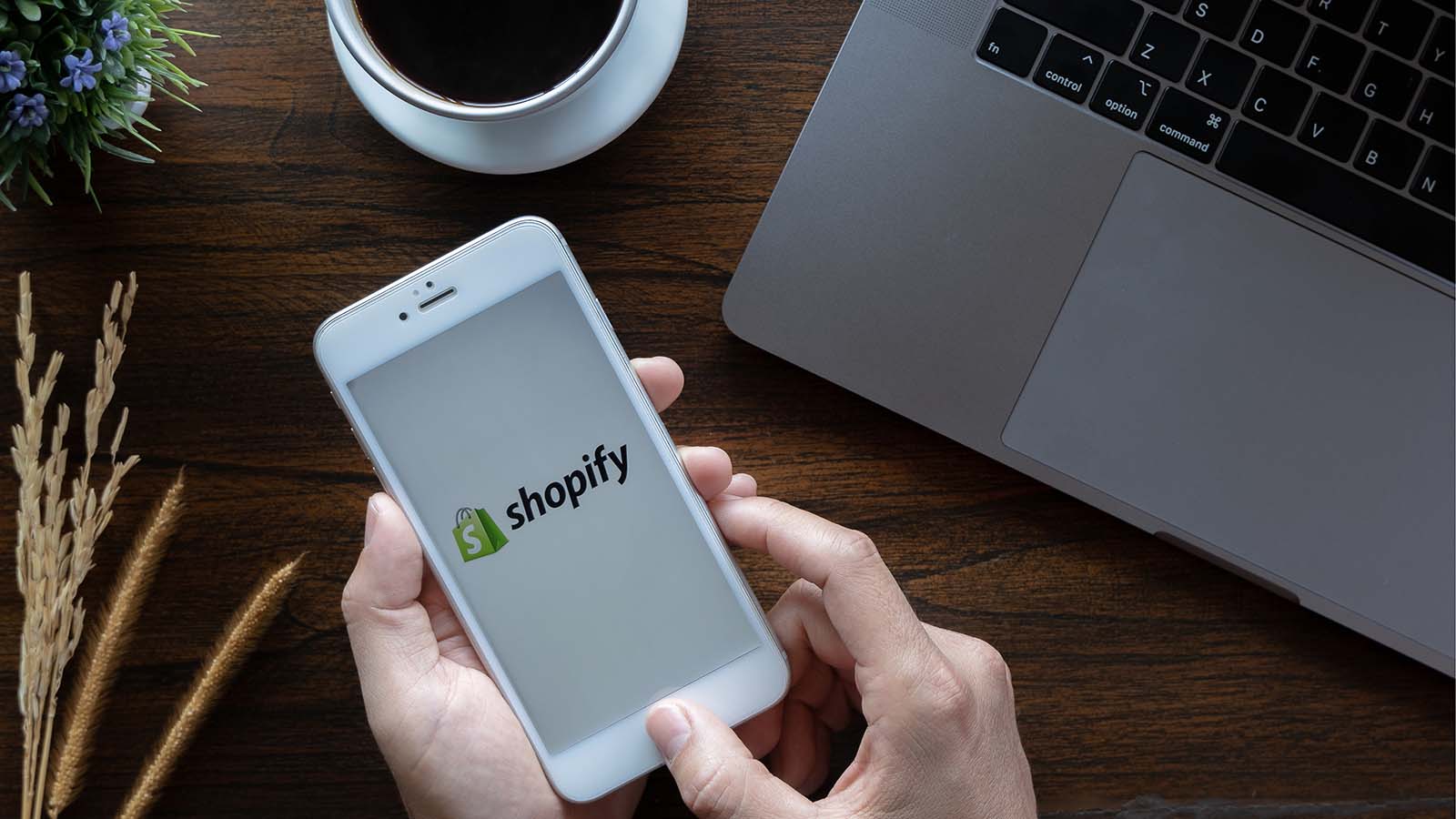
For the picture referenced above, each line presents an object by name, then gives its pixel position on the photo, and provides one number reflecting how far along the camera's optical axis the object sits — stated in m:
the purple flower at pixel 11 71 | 0.50
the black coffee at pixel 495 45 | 0.57
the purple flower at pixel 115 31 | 0.53
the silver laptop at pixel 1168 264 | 0.60
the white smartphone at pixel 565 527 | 0.60
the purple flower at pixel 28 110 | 0.52
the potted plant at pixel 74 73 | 0.52
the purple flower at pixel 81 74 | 0.52
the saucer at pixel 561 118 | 0.59
